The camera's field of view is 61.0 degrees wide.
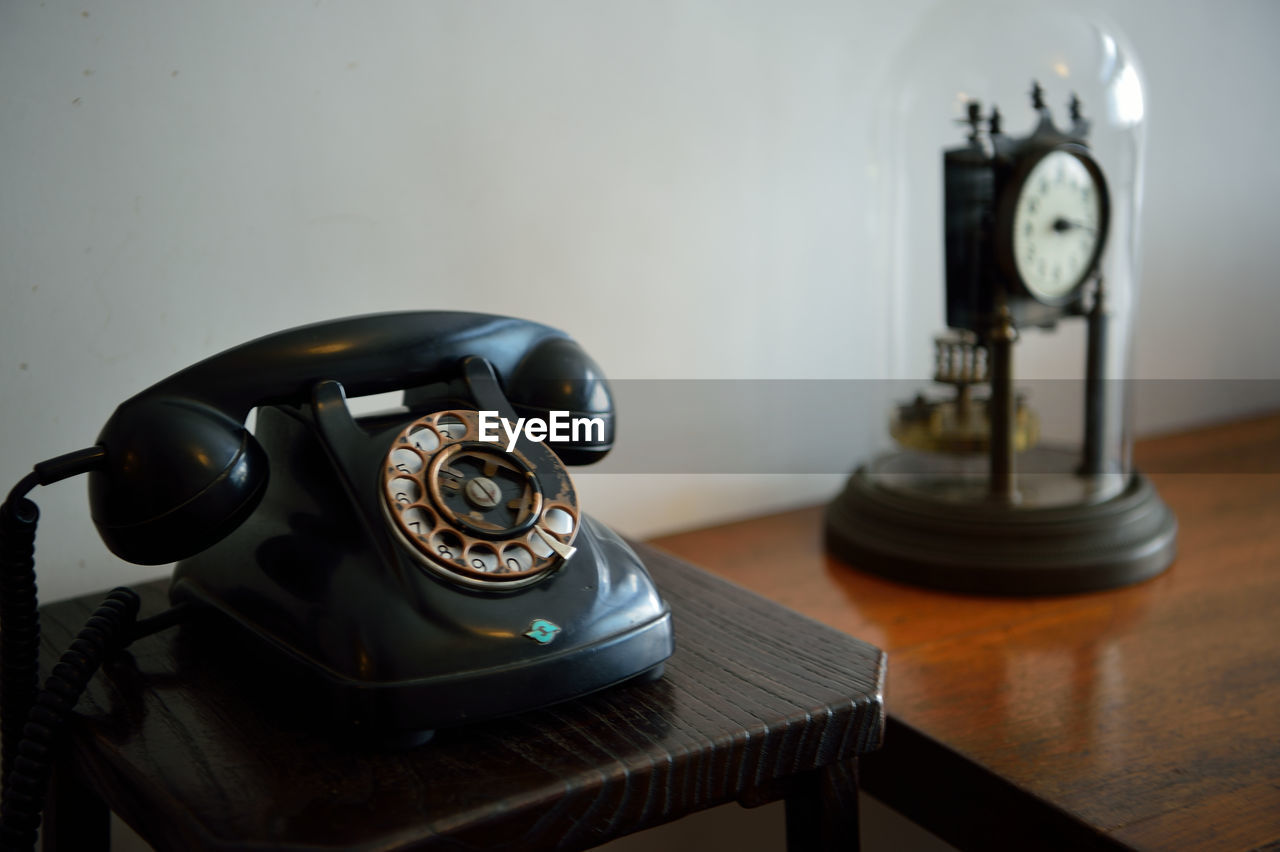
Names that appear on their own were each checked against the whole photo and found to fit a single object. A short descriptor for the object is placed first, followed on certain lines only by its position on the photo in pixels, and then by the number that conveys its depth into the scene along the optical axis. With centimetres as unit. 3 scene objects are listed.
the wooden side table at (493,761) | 44
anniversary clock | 88
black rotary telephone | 49
